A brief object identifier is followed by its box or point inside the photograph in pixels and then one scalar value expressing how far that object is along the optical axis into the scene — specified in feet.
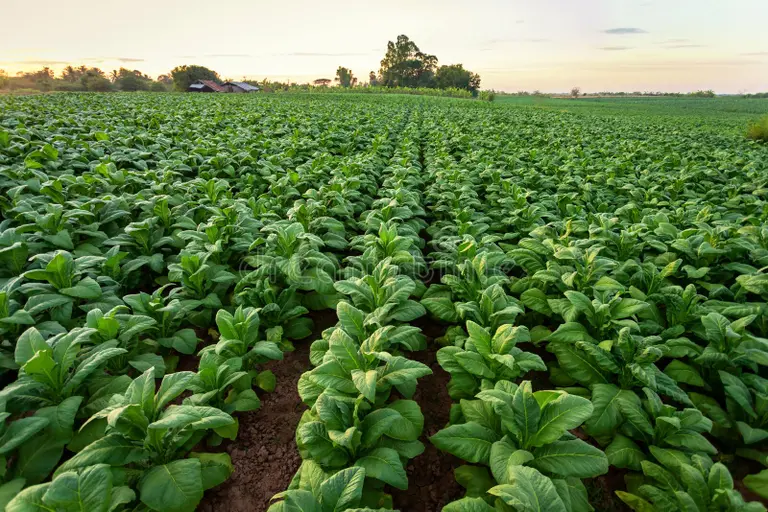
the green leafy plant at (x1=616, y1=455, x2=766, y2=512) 5.70
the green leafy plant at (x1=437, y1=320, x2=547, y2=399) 8.26
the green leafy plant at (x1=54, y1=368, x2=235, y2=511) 6.40
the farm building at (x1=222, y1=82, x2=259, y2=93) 226.38
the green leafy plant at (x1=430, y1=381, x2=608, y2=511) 6.45
